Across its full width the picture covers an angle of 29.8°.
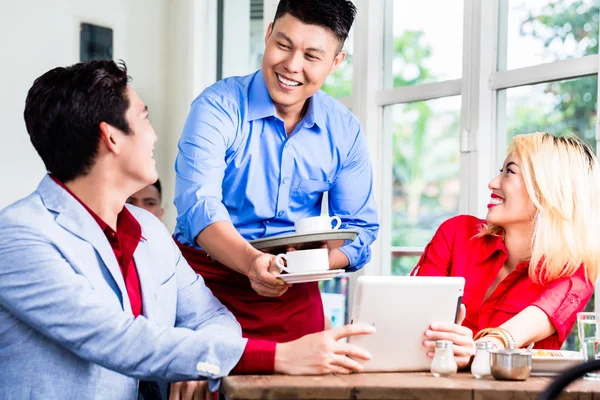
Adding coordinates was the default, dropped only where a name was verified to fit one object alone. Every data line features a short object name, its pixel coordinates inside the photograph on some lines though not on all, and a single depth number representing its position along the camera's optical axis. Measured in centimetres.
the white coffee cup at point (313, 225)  245
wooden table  191
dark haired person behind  490
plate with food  216
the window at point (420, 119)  377
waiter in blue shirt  283
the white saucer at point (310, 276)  225
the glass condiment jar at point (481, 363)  210
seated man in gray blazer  205
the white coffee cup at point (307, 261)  230
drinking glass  220
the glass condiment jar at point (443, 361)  210
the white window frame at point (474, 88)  337
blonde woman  268
